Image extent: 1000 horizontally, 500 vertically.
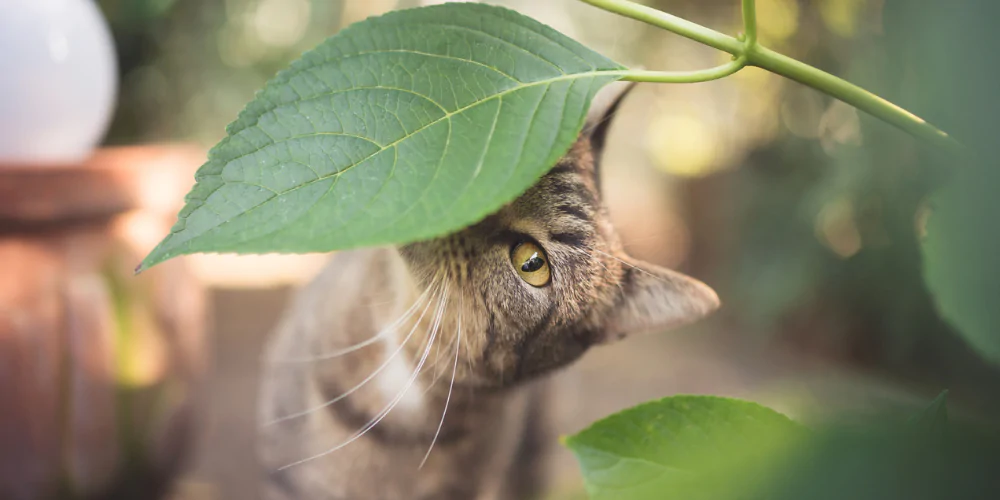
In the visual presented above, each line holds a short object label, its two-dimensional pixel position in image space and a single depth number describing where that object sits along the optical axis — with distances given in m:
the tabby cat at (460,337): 0.50
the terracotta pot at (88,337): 0.73
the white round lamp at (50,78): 0.72
